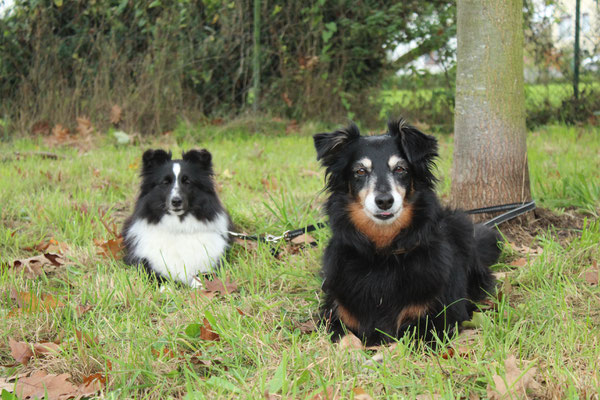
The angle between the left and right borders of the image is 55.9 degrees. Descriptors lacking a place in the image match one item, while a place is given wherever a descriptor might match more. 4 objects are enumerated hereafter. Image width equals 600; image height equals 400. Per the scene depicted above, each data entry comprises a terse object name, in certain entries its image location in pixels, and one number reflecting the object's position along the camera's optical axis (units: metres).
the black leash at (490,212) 3.89
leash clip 3.95
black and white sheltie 3.88
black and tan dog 2.74
